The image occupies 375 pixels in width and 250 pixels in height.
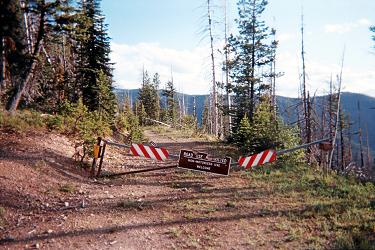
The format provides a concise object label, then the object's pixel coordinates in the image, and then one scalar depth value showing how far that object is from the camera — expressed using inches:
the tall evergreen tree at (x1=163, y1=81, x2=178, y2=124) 2110.2
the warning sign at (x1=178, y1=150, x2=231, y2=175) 349.4
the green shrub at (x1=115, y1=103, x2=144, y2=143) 762.1
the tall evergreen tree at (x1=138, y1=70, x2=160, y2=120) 2176.4
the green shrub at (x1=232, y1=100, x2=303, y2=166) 549.0
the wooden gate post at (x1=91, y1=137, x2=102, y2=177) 372.1
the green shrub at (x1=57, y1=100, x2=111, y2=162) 415.5
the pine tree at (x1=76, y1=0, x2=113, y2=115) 822.2
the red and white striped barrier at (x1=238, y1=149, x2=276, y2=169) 356.5
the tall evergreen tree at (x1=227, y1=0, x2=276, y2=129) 807.1
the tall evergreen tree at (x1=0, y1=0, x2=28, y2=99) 710.4
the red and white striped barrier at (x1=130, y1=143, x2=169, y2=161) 369.5
